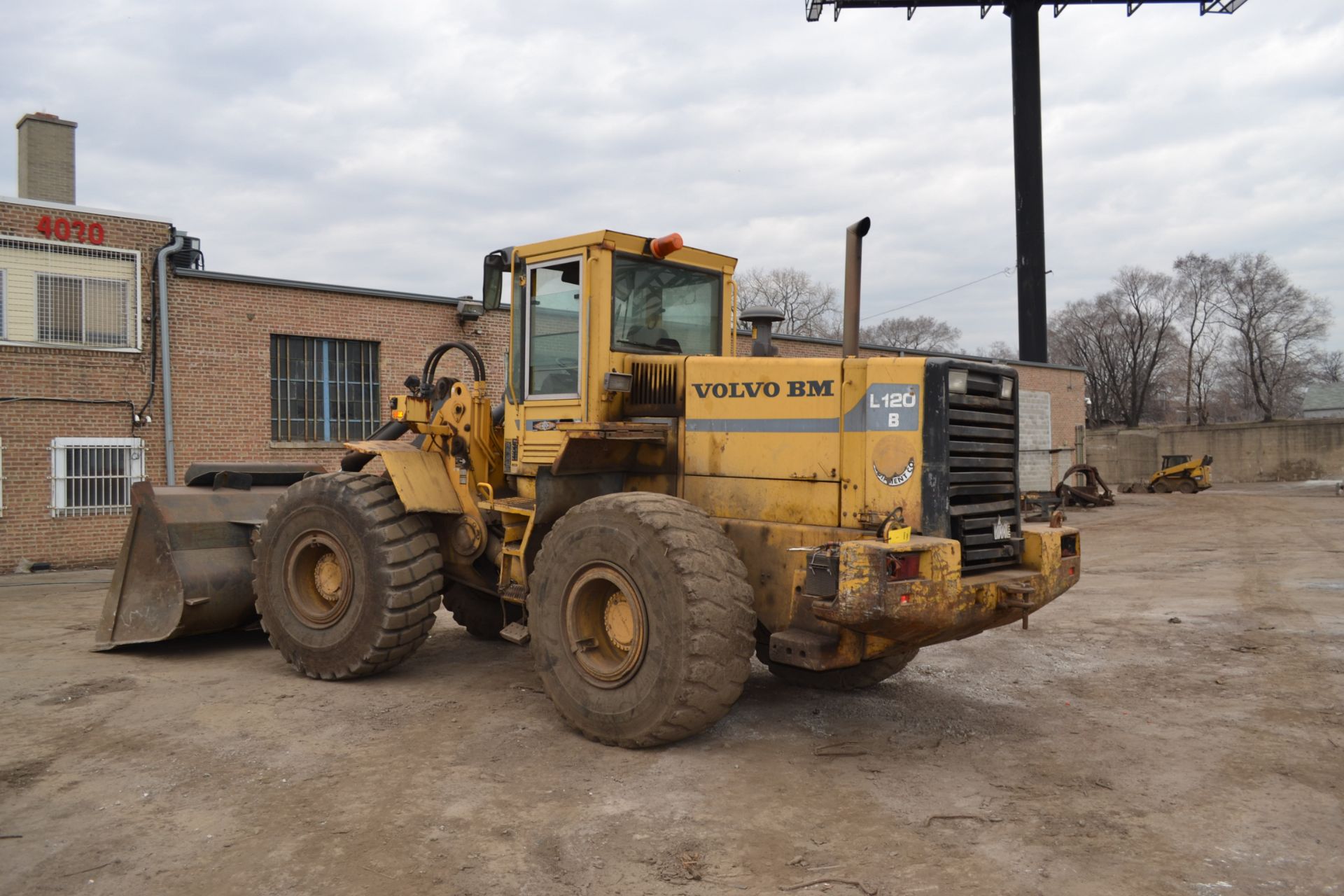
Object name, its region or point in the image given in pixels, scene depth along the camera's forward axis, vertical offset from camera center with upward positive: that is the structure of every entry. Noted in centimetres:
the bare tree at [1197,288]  5969 +1010
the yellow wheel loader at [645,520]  515 -38
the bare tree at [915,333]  5656 +734
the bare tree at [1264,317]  5838 +816
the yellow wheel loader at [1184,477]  3472 -81
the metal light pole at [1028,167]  3641 +1070
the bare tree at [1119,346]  6181 +702
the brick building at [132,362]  1431 +163
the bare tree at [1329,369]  7256 +639
